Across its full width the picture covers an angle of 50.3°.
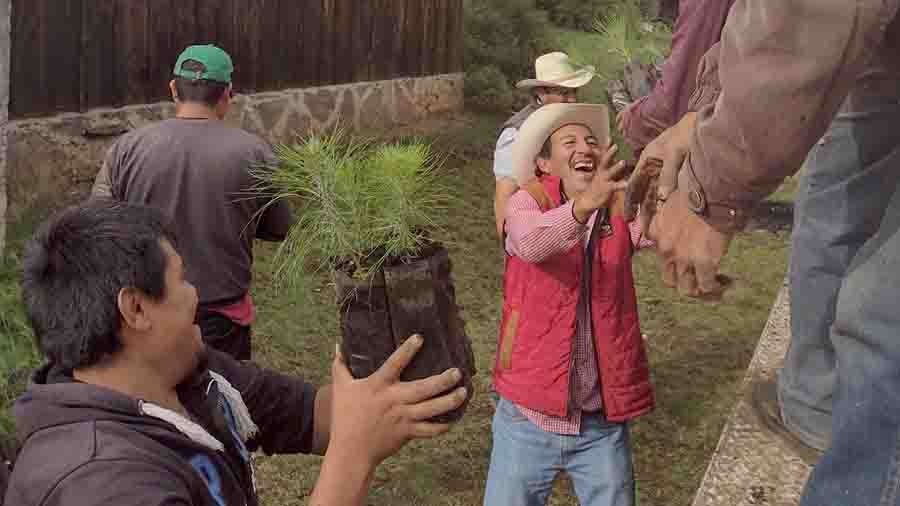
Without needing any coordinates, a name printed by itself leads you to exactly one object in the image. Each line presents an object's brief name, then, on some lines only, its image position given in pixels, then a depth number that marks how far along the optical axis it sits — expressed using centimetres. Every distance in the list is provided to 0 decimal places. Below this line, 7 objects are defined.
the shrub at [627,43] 502
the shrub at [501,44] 1141
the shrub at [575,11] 1223
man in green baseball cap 381
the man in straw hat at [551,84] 485
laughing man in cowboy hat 299
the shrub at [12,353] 311
